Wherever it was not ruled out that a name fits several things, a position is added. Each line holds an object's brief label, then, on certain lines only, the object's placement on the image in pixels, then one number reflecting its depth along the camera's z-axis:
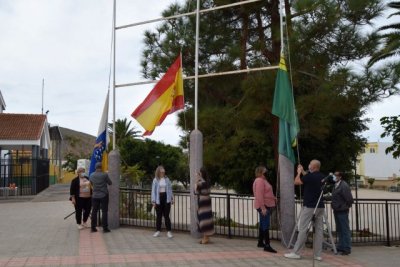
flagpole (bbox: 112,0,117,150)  12.49
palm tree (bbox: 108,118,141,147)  63.52
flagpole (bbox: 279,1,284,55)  9.85
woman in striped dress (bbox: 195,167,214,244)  10.05
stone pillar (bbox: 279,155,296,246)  9.93
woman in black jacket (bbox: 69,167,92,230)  12.12
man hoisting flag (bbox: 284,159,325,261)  8.83
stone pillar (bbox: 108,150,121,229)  12.04
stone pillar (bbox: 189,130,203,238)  10.81
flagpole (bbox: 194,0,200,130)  11.09
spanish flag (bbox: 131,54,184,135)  11.19
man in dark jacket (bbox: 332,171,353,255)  9.76
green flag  9.70
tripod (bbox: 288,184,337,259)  8.73
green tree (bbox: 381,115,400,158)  12.25
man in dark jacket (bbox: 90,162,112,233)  11.45
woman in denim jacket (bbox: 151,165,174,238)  10.89
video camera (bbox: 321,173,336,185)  8.62
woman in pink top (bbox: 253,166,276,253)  9.36
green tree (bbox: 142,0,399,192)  10.48
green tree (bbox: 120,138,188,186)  54.62
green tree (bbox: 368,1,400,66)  17.53
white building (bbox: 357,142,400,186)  80.88
